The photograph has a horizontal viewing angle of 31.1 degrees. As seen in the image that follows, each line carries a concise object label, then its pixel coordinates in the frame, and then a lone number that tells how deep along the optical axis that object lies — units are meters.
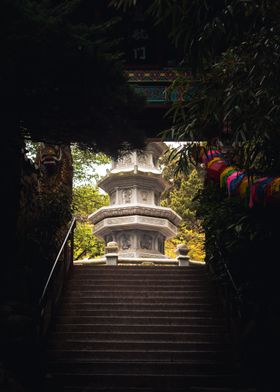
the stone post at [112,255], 14.62
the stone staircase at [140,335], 6.31
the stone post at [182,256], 14.75
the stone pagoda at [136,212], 18.00
